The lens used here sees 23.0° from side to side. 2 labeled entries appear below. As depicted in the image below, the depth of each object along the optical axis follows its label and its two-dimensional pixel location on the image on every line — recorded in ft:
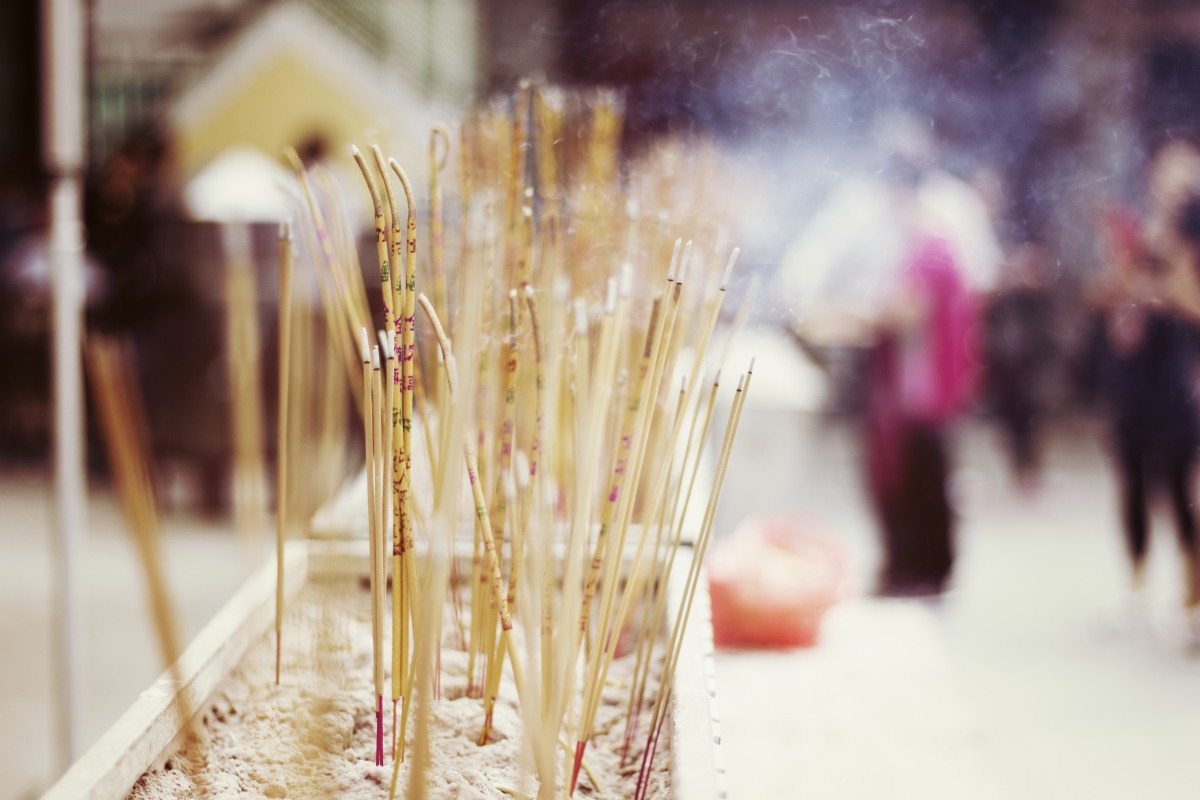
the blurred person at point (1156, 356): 26.69
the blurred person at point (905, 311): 26.71
